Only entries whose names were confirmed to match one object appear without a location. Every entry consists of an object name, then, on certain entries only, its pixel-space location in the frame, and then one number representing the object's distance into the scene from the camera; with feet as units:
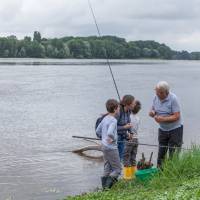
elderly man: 38.31
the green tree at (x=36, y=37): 446.37
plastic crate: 38.00
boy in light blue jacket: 36.85
